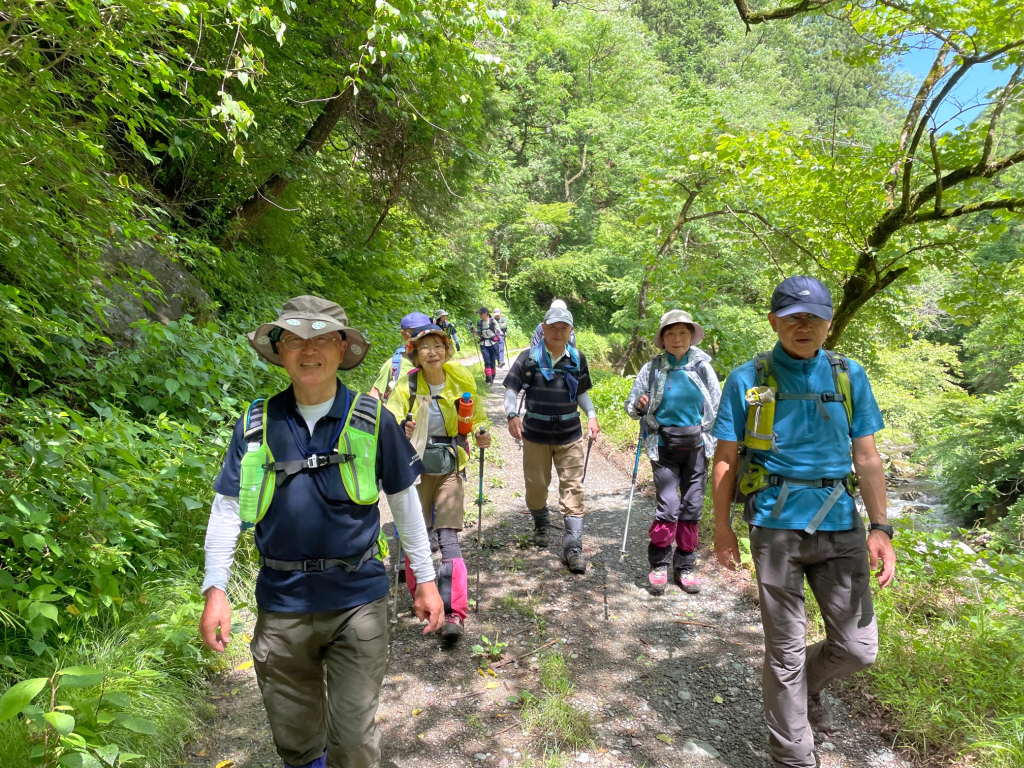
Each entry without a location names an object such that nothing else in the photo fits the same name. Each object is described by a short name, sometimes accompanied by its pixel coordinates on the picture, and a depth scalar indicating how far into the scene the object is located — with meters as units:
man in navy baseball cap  2.48
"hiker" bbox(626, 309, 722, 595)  4.45
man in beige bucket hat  1.97
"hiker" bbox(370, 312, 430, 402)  4.09
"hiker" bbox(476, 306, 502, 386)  14.68
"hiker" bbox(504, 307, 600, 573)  4.84
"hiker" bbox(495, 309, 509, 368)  15.89
